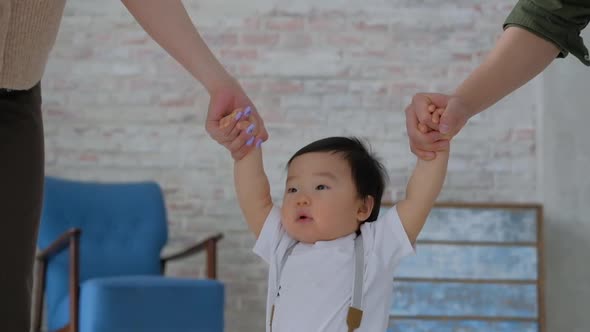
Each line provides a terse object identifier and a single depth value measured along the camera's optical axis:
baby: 3.16
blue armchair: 5.03
